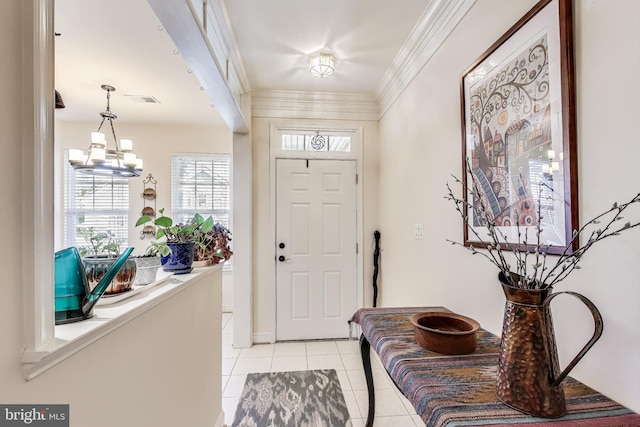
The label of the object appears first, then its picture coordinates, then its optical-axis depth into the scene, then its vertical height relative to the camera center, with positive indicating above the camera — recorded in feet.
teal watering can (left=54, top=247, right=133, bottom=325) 2.31 -0.61
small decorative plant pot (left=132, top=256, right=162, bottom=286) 3.79 -0.71
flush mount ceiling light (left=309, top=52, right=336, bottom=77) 7.78 +4.22
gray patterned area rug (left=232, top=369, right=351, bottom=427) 6.29 -4.52
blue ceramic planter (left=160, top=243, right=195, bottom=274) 4.66 -0.70
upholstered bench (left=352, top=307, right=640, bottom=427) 2.54 -1.85
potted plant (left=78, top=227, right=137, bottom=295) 2.76 -0.47
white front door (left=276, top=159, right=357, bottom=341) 10.44 -1.19
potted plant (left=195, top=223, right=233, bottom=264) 5.38 -0.57
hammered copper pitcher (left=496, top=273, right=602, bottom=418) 2.55 -1.34
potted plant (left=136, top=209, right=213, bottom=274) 4.55 -0.51
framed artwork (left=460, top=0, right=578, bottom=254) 3.25 +1.10
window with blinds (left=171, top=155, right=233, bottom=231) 14.21 +1.48
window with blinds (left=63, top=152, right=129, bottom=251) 13.66 +0.58
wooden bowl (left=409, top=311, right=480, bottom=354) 3.78 -1.68
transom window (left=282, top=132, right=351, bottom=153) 10.53 +2.75
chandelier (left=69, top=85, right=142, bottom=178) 8.91 +1.90
